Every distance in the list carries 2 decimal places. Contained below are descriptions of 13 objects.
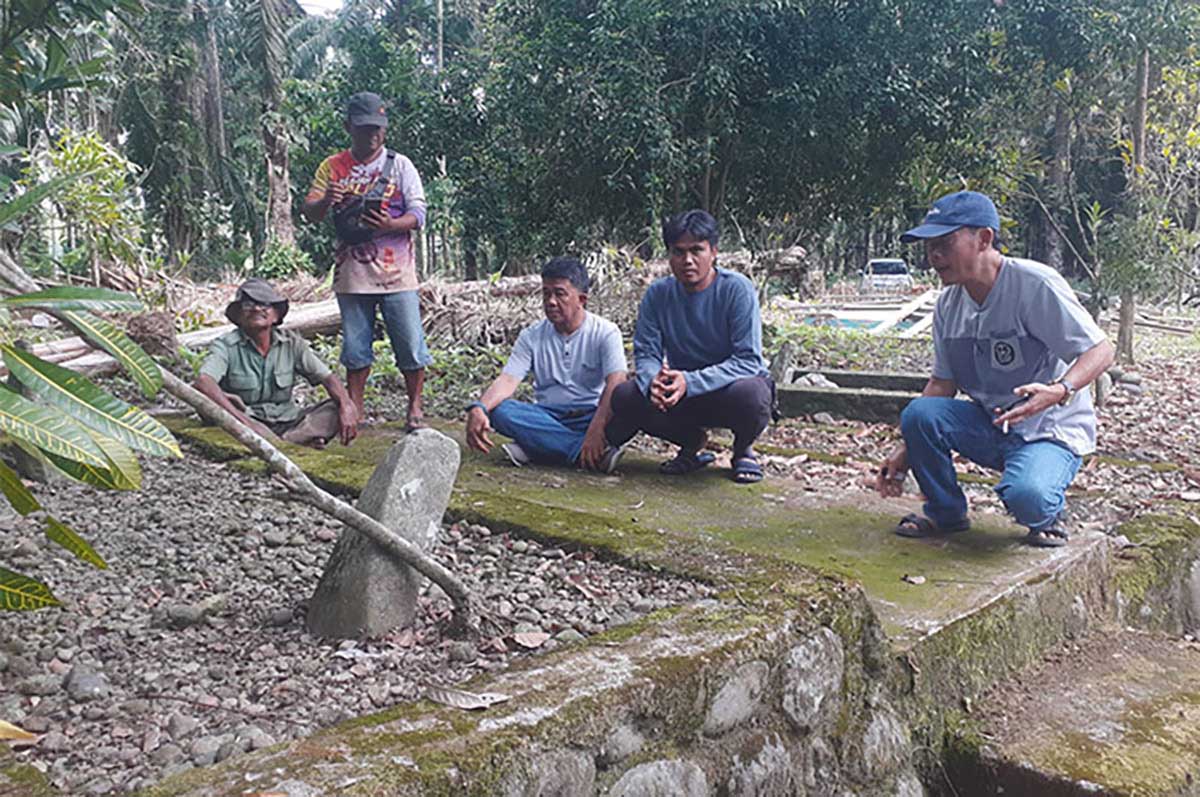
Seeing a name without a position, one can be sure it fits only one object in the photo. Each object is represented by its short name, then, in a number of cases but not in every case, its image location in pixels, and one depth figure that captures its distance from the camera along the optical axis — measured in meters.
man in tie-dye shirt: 4.74
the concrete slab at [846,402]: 6.29
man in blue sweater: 3.89
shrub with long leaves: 1.23
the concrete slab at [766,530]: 2.64
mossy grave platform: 1.52
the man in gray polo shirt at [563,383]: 4.18
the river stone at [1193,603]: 3.53
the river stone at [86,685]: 1.83
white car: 25.64
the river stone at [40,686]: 1.85
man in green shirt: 4.48
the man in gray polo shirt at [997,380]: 2.95
